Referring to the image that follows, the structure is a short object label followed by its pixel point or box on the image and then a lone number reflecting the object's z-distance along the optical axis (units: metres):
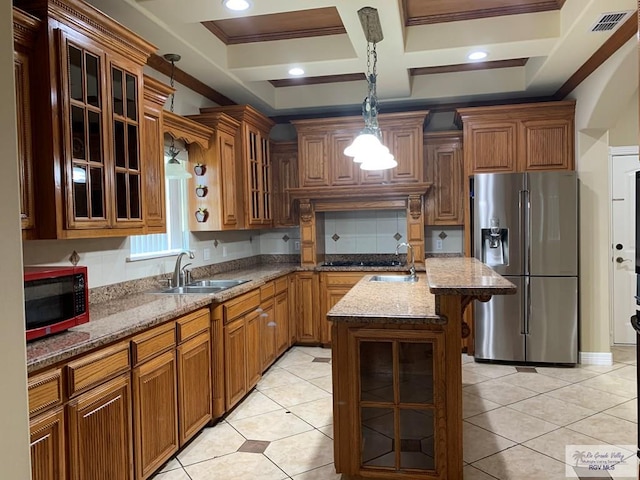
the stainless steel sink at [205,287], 3.41
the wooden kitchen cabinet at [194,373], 2.61
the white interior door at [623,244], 4.71
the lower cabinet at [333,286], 4.72
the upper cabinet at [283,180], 5.17
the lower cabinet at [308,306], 4.84
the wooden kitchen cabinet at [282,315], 4.30
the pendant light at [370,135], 2.60
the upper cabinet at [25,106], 1.93
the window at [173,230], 3.38
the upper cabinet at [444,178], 4.79
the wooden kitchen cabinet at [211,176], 3.79
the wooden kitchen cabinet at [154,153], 2.78
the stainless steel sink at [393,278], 3.64
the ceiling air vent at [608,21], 2.70
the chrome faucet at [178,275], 3.41
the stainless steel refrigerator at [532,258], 4.07
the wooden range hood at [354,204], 4.73
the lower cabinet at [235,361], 3.12
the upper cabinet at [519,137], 4.28
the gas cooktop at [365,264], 4.90
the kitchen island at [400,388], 2.21
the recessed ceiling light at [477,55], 3.52
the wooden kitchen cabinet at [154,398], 2.21
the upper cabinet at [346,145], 4.67
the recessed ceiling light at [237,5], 2.65
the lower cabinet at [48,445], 1.60
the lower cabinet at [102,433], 1.80
